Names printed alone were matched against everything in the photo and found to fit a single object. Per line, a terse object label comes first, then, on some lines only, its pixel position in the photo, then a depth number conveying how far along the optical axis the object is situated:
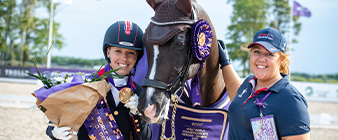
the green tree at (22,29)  48.41
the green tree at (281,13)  48.85
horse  5.07
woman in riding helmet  5.17
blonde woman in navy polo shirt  4.97
